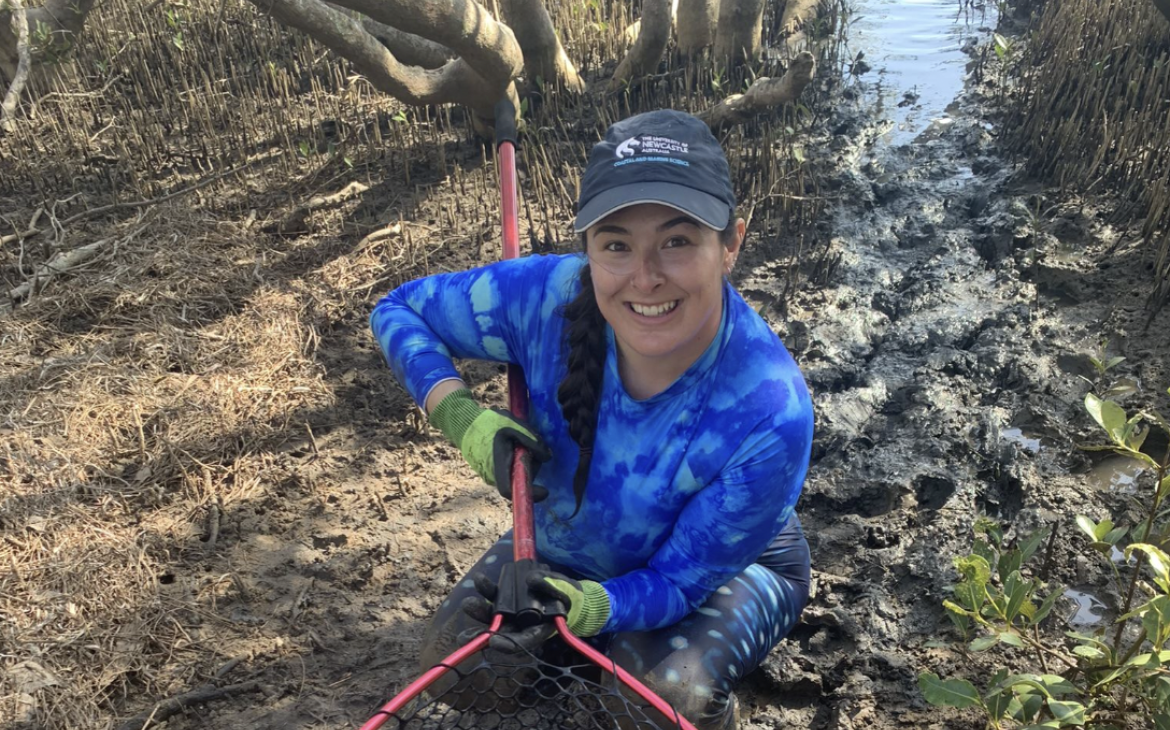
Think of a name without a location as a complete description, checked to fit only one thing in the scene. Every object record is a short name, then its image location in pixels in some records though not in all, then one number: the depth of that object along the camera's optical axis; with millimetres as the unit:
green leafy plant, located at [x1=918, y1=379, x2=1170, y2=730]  1722
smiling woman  1845
